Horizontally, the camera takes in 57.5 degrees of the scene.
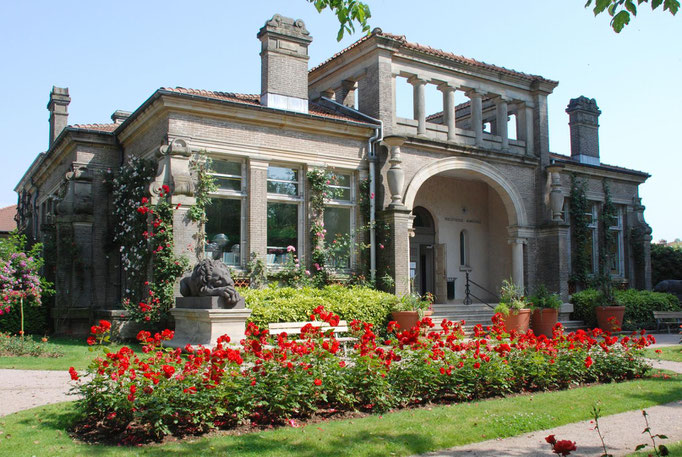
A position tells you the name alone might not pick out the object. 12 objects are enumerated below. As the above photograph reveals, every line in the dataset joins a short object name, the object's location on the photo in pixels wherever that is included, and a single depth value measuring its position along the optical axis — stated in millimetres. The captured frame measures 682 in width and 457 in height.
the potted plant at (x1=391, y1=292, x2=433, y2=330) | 14570
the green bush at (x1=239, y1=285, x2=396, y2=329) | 12797
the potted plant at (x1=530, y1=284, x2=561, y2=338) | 16875
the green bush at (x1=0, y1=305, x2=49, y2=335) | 15531
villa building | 14930
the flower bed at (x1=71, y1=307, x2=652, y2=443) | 5941
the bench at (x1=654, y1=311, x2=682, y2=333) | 18734
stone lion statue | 11438
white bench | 11211
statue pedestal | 11219
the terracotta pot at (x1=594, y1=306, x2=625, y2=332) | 18062
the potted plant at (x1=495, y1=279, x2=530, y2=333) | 15753
